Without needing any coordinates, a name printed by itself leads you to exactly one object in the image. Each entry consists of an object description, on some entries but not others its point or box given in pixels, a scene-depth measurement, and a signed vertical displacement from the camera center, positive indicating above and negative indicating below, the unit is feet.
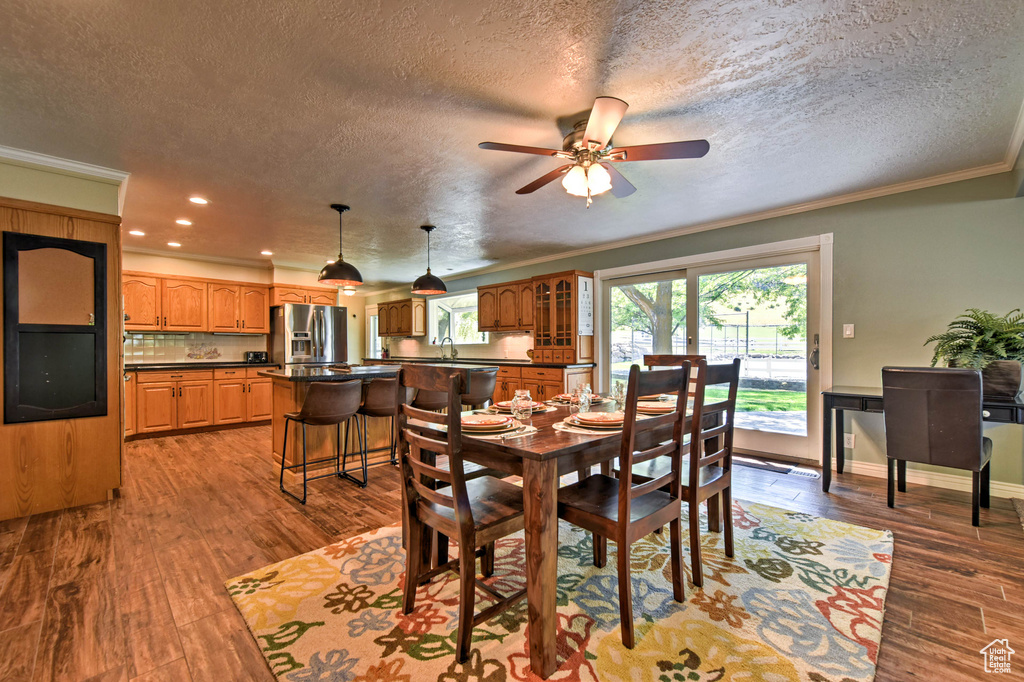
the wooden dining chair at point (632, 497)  5.10 -2.19
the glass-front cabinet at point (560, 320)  18.04 +0.84
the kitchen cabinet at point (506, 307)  20.42 +1.64
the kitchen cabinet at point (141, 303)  18.22 +1.71
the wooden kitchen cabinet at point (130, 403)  17.08 -2.46
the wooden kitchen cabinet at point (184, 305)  19.13 +1.68
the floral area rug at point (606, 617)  4.81 -3.74
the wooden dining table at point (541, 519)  4.73 -2.05
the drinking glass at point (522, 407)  6.14 -0.98
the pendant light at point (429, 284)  15.28 +2.02
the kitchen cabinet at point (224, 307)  20.38 +1.67
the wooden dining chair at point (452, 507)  4.83 -2.21
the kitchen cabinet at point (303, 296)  21.79 +2.42
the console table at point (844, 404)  10.19 -1.65
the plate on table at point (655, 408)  6.93 -1.17
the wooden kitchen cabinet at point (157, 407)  17.39 -2.71
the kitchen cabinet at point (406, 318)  26.89 +1.47
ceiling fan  6.52 +3.09
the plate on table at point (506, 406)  7.19 -1.15
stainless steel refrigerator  21.42 +0.36
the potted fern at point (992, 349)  8.86 -0.29
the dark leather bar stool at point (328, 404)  10.47 -1.60
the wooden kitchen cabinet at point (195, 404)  18.46 -2.77
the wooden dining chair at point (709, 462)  6.23 -2.00
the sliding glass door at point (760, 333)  13.14 +0.18
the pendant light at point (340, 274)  13.07 +2.06
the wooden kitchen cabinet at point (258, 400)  20.33 -2.85
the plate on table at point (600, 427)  5.83 -1.22
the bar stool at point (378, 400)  11.89 -1.70
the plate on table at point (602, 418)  5.95 -1.14
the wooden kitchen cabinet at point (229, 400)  19.35 -2.73
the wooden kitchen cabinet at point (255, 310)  21.42 +1.62
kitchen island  11.86 -1.96
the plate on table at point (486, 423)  5.61 -1.13
